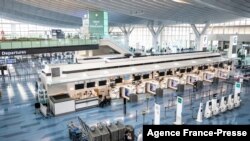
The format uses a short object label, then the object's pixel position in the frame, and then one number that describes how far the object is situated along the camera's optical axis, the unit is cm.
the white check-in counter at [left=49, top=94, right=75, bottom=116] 1560
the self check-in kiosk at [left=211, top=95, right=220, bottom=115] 1525
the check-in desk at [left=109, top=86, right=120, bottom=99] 1922
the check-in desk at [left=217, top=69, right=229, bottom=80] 2618
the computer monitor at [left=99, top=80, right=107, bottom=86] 1858
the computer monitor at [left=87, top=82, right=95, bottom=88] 1784
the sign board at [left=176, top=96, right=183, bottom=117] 1312
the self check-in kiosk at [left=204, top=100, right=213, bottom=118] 1488
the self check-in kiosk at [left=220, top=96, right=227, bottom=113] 1578
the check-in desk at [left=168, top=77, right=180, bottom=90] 2222
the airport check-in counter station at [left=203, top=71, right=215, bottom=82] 2511
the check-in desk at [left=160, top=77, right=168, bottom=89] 2206
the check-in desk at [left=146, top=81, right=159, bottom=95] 2066
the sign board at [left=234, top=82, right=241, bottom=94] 1678
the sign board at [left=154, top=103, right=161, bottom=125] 1218
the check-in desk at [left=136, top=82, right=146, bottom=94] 2070
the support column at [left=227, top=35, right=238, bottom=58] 2587
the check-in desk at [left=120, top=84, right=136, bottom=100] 1952
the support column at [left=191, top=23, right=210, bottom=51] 4003
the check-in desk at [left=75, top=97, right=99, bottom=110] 1675
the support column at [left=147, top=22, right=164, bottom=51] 4790
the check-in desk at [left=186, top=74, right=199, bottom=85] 2364
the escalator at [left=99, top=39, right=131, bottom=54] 2656
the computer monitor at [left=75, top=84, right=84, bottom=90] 1731
